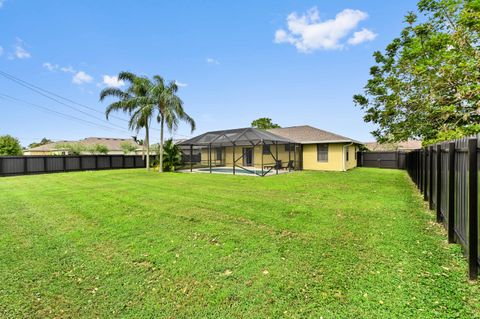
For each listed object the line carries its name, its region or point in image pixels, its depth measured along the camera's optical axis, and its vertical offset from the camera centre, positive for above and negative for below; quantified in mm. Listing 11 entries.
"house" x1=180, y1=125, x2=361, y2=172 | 16281 +789
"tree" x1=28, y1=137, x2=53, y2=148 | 61731 +5548
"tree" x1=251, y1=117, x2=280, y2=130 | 44219 +6511
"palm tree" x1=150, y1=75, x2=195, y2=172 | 17547 +4119
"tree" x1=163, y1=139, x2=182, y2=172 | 18594 +172
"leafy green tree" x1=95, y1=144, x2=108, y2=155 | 30395 +1306
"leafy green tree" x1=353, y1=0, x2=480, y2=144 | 9195 +3621
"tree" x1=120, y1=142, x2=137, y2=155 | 33094 +1550
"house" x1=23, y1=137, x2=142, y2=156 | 32250 +1895
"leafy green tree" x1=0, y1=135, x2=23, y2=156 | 27969 +1825
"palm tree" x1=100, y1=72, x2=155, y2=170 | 17812 +4597
